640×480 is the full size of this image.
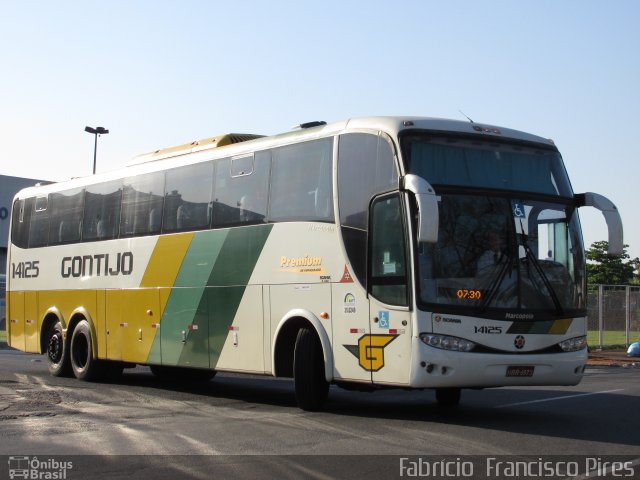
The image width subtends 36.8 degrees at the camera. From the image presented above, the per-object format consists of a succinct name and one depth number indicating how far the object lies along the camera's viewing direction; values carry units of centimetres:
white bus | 1102
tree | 8469
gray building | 5700
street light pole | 4156
